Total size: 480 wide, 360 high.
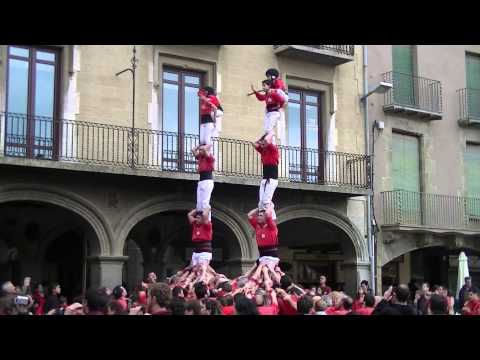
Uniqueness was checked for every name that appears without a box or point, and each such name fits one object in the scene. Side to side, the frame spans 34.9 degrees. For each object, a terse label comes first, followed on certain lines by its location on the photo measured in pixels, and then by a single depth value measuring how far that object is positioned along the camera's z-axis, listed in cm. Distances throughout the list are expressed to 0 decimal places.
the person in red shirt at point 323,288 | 1466
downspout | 1953
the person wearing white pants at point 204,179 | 1398
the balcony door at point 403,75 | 2086
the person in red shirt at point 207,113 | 1392
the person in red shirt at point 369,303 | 825
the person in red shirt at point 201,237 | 1403
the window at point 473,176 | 2192
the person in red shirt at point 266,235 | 1341
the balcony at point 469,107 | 2178
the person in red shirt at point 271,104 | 1332
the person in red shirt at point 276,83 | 1338
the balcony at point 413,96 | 2056
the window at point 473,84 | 2216
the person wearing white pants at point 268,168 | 1340
